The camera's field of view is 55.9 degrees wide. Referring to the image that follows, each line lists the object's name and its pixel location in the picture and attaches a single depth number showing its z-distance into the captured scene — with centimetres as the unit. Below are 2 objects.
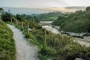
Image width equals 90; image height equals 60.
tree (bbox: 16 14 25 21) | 2854
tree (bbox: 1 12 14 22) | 2554
